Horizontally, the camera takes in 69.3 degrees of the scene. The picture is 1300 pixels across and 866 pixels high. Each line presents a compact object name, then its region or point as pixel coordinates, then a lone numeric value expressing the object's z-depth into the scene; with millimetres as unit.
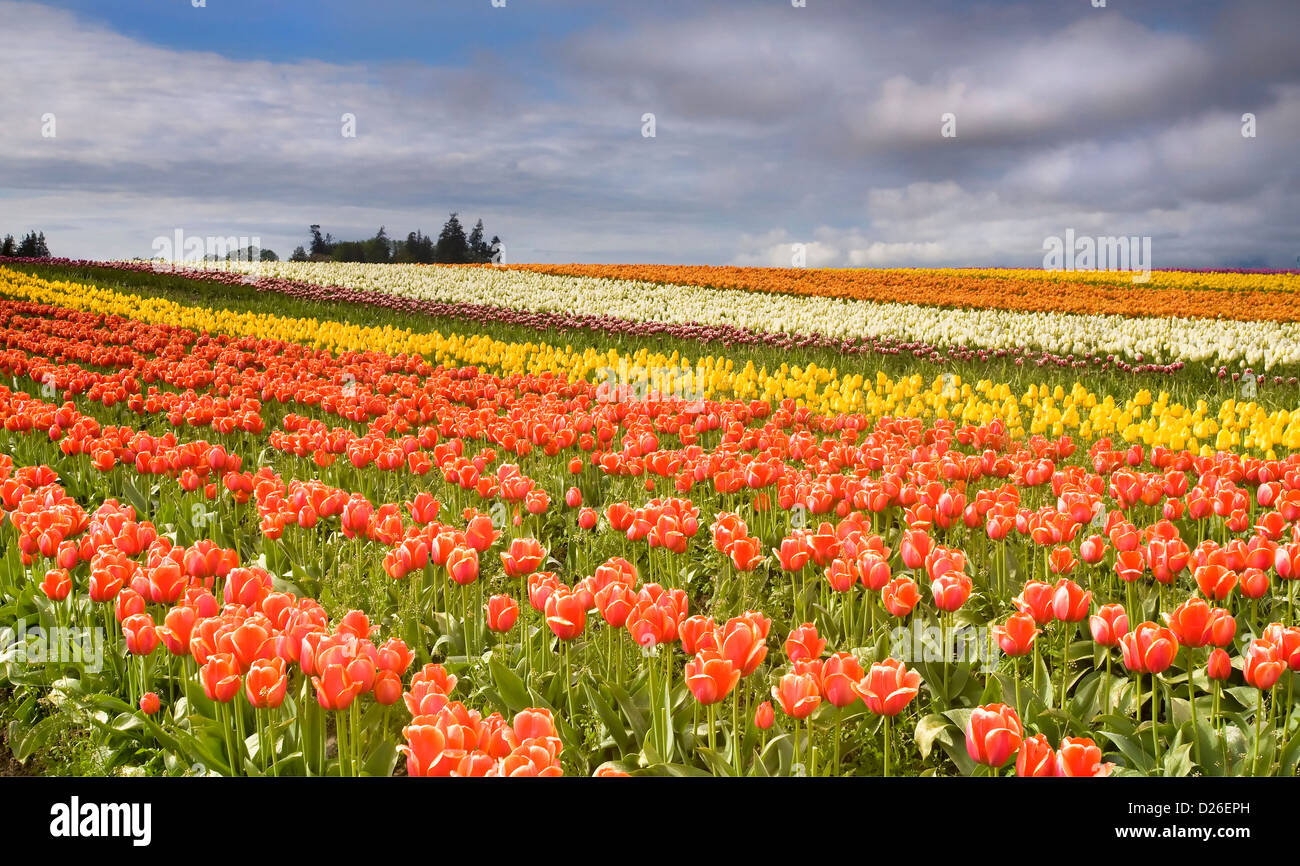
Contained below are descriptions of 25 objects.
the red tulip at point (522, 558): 3496
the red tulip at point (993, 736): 2223
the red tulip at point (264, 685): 2572
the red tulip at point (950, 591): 3182
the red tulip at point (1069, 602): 3115
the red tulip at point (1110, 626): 2936
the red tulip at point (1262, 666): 2625
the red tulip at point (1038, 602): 3141
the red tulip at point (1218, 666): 2818
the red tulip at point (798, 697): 2439
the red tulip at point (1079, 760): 2053
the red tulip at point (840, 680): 2467
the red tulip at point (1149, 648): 2662
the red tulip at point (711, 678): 2467
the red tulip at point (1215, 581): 3213
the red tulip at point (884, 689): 2439
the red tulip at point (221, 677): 2668
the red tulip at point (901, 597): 3229
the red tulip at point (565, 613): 2908
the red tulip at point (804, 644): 2660
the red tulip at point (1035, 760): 2090
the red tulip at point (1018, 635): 2926
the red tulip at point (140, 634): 3002
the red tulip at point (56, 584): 3686
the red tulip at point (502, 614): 3164
